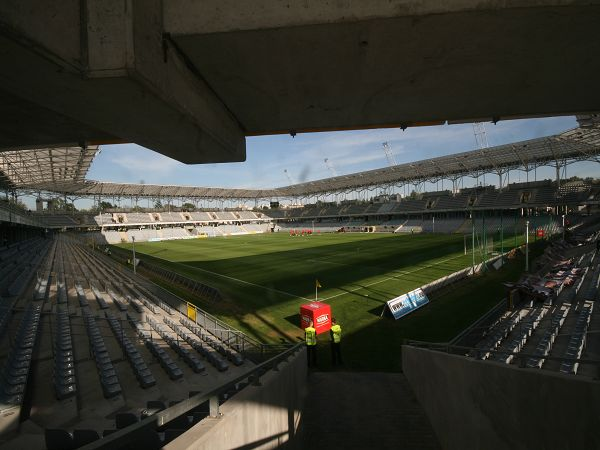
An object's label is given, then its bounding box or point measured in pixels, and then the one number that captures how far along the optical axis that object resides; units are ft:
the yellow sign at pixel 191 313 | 36.05
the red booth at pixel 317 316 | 37.91
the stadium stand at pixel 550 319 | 22.58
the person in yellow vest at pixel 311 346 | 30.40
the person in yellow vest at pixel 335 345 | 29.99
